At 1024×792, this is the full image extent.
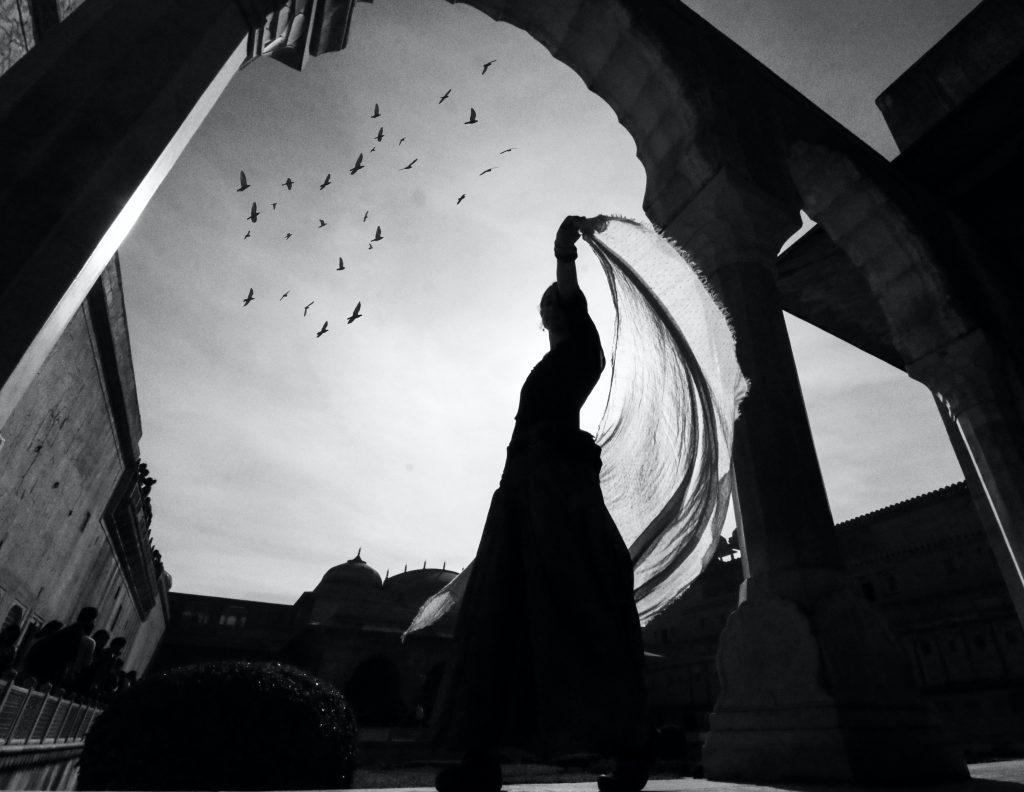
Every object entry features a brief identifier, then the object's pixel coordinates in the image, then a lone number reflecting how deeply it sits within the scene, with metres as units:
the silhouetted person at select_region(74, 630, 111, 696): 10.87
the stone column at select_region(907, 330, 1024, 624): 5.62
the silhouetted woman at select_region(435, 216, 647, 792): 1.62
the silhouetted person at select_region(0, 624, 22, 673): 6.49
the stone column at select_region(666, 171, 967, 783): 2.62
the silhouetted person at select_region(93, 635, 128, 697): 12.85
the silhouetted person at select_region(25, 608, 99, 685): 8.75
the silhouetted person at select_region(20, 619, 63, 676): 8.67
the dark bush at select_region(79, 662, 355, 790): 4.97
